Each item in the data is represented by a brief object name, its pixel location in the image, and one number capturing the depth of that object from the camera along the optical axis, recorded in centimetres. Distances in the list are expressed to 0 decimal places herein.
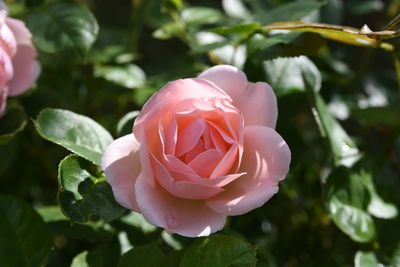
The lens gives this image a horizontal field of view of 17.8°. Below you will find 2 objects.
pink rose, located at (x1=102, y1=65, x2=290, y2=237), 52
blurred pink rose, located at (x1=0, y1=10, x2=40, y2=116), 58
